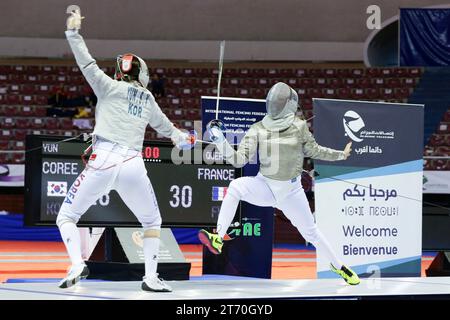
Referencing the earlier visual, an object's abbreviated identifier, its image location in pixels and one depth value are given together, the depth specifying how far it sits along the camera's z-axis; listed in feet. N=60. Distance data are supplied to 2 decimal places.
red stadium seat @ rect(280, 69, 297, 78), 71.75
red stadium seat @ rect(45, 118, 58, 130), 65.00
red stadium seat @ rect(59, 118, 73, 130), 64.59
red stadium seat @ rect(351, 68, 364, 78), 71.92
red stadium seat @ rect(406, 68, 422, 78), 71.82
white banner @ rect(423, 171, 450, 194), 51.42
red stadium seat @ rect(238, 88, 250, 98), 70.33
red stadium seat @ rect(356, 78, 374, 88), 70.59
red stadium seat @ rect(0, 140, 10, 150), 62.75
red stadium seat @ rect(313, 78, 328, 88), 70.95
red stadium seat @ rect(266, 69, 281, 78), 71.82
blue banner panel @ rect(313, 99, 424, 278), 25.39
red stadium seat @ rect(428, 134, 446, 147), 64.49
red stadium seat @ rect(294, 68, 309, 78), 71.77
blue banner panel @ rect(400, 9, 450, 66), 67.97
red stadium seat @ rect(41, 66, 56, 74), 71.61
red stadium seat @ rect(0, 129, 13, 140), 64.13
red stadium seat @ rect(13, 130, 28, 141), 64.34
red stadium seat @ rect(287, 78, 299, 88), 70.85
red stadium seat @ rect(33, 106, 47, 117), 67.05
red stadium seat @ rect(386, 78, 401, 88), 70.44
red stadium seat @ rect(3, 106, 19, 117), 67.12
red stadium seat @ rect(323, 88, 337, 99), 70.13
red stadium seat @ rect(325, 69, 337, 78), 72.08
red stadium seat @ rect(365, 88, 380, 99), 69.32
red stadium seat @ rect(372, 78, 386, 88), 70.44
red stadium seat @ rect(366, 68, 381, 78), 71.67
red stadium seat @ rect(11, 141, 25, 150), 63.16
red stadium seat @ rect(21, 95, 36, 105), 68.54
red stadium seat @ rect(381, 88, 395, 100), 69.36
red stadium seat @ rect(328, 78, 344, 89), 70.95
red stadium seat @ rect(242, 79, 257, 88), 71.05
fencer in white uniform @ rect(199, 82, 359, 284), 21.84
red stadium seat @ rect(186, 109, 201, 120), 68.18
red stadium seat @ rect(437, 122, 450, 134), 66.58
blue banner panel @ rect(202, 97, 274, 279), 27.84
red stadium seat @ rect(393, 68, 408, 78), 71.76
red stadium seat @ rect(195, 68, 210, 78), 72.02
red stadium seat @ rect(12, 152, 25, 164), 57.82
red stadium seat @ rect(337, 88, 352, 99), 70.08
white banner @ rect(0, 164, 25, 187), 52.60
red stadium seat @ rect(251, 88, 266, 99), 70.03
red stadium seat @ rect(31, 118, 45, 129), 65.57
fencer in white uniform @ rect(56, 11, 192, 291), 18.98
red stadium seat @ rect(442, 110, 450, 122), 67.72
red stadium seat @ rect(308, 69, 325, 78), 71.97
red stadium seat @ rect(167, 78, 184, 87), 71.20
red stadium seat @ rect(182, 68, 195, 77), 72.13
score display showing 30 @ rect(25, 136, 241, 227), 25.88
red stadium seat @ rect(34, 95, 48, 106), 68.64
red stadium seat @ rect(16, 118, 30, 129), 65.41
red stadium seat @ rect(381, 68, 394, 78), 71.56
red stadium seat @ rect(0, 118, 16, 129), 65.39
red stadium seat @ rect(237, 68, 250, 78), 72.13
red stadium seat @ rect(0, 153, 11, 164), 58.03
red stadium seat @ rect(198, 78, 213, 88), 71.10
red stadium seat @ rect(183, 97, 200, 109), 69.10
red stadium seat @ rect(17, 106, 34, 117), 67.13
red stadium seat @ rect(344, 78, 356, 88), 70.95
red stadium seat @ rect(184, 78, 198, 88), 71.10
